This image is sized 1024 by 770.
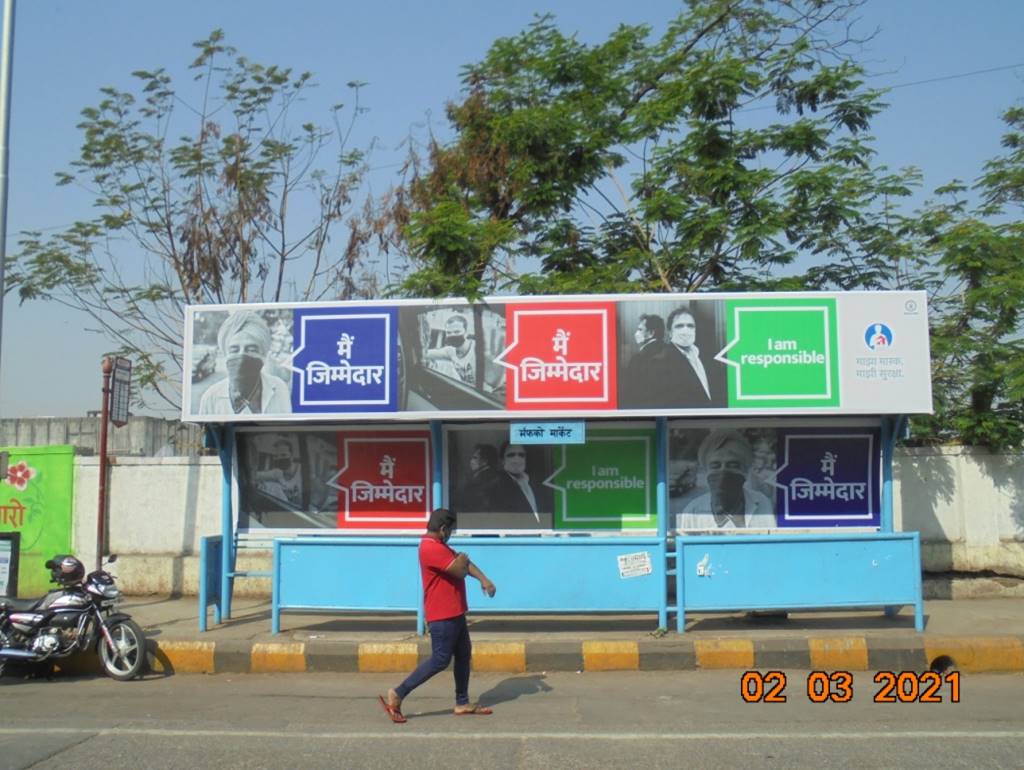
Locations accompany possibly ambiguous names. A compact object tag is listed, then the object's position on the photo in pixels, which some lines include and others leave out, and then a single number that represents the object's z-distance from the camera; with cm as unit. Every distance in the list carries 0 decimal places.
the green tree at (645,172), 1352
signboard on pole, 1144
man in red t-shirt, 703
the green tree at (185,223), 1577
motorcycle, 875
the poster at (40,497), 1252
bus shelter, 939
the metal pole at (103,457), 1116
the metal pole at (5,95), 1023
